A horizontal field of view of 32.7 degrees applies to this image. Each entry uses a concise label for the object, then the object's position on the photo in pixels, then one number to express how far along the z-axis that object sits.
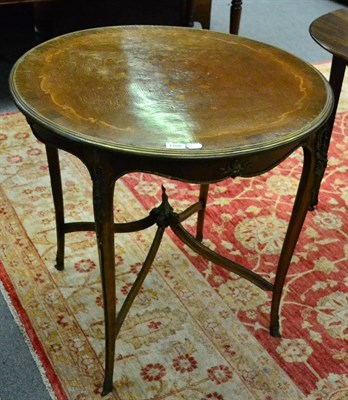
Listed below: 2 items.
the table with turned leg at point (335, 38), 1.48
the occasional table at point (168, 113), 0.96
